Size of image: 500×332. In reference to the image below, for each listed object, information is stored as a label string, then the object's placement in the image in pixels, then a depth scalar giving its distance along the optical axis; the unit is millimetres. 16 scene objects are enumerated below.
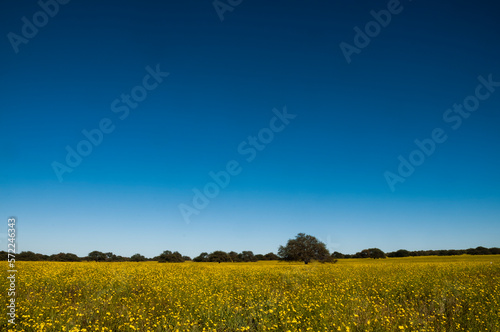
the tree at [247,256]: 71919
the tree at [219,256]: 62031
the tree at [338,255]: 83594
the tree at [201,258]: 62766
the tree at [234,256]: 66494
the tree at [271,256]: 81200
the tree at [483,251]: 69875
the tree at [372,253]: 77000
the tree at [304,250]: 61344
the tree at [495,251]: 69012
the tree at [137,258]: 56159
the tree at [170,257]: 53544
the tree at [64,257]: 46088
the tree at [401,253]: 79856
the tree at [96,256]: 52400
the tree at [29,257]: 46438
